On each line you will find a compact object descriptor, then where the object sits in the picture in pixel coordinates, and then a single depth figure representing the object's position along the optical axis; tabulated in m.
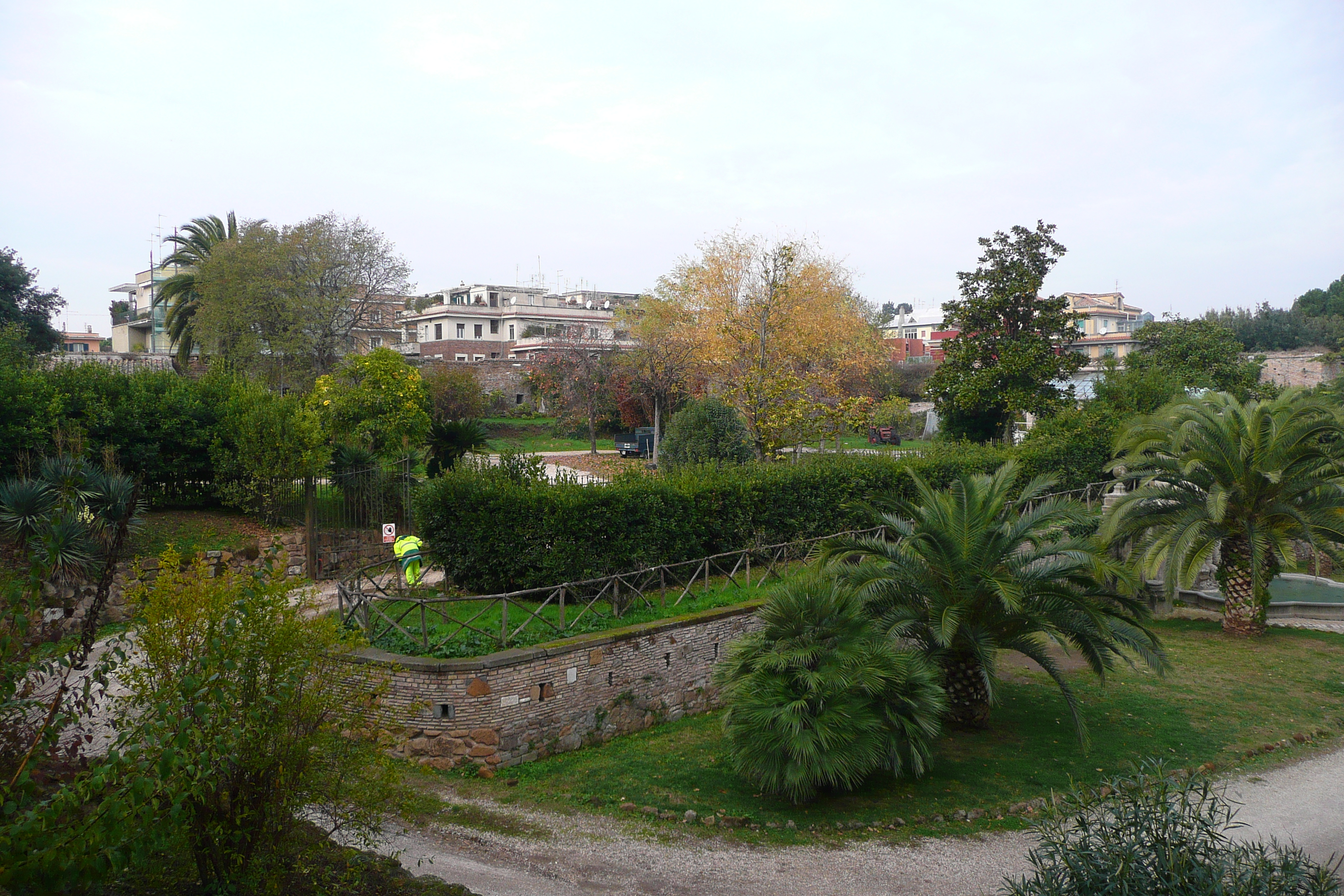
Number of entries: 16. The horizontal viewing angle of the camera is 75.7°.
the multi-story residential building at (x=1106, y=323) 62.38
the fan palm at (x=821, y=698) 9.10
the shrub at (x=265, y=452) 17.20
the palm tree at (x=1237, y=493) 14.61
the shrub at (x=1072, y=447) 23.90
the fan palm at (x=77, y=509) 13.43
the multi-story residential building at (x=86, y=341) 69.19
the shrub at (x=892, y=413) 41.50
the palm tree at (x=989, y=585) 10.59
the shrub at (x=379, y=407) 20.83
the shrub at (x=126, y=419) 15.20
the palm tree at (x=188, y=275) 35.94
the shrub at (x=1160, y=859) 5.05
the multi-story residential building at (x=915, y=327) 93.25
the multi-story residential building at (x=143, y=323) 55.47
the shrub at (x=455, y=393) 40.81
